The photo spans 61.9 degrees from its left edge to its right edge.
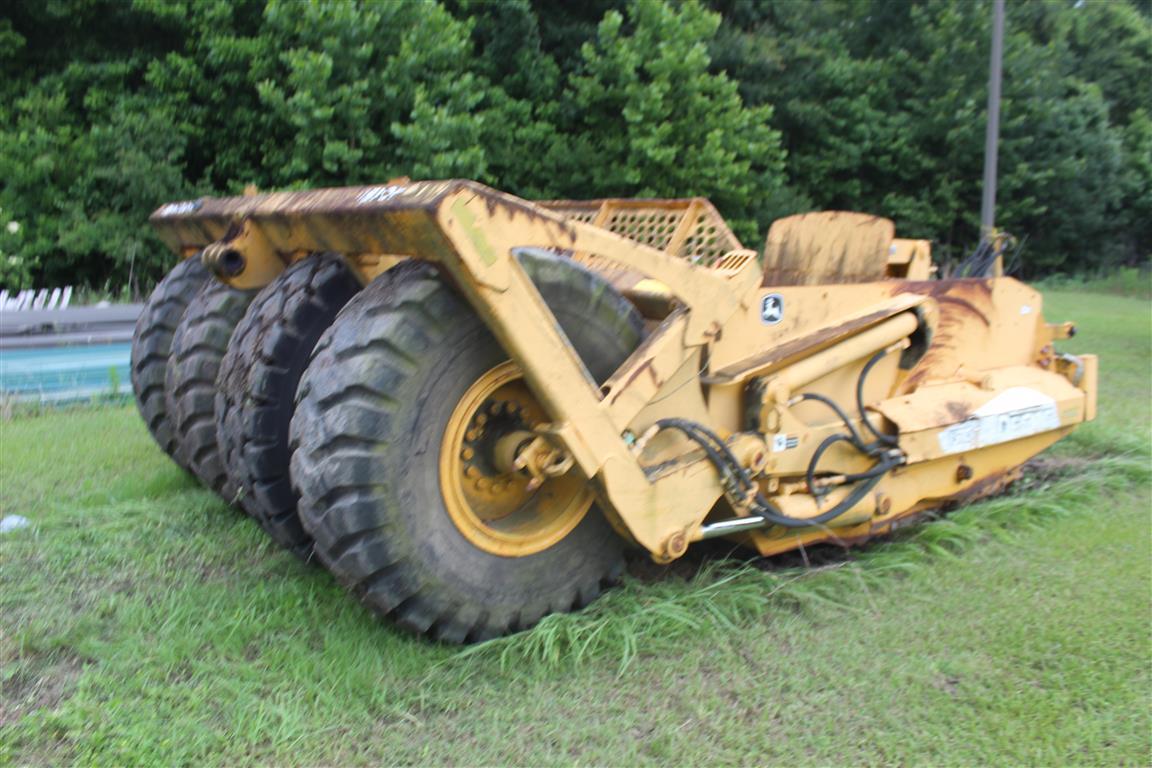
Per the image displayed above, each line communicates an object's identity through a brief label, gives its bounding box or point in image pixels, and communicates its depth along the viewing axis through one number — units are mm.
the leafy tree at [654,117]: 14891
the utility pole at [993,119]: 11547
